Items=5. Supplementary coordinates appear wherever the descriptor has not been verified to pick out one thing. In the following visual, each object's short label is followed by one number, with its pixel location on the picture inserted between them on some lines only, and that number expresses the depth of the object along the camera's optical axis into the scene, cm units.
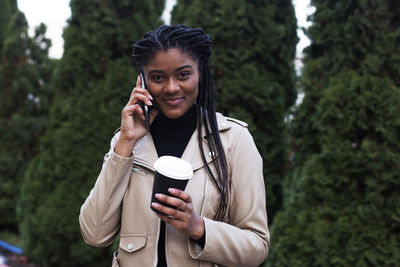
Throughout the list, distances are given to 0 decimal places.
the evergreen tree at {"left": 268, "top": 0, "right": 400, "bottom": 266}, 307
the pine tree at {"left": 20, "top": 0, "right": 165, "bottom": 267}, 523
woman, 166
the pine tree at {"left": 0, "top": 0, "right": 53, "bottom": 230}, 759
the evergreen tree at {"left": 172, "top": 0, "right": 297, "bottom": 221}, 425
